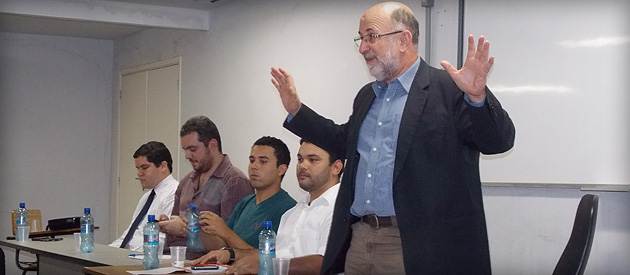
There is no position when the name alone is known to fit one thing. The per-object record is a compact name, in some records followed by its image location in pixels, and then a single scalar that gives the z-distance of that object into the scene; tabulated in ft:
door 23.70
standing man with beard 7.05
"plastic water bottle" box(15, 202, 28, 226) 17.25
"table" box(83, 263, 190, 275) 10.43
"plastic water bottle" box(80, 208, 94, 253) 14.24
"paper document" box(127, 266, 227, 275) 10.28
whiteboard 10.76
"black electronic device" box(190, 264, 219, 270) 10.45
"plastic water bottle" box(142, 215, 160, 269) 10.94
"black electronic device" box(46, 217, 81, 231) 17.71
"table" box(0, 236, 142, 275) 12.89
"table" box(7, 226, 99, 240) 17.20
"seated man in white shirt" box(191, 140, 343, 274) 10.28
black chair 7.11
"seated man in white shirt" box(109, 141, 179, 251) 15.65
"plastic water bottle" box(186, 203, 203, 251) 12.84
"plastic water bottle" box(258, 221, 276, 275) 9.78
